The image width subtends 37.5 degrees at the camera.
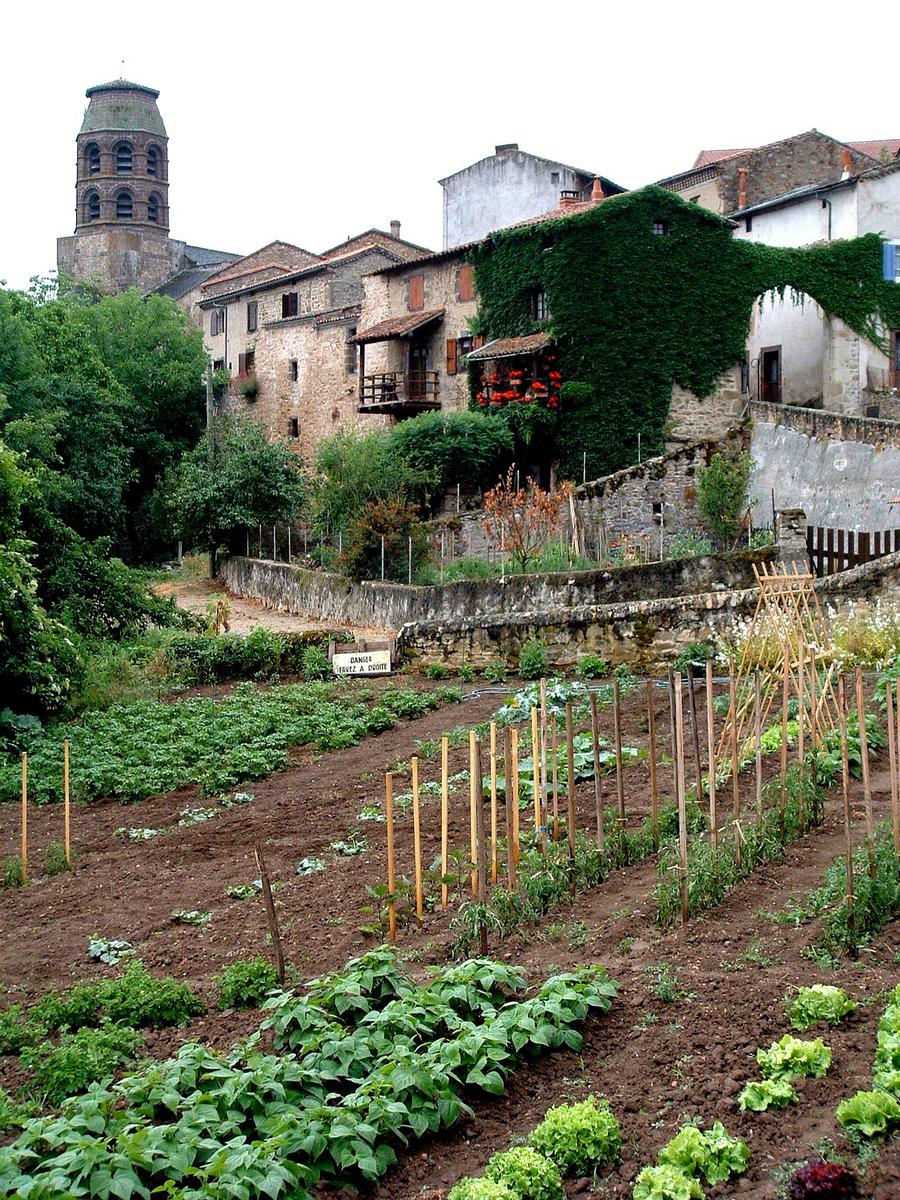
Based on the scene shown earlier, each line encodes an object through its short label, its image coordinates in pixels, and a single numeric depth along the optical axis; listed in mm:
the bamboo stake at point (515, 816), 8961
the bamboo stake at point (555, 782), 9595
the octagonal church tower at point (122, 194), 70625
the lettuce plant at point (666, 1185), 5324
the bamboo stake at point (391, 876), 8640
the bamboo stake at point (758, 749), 9137
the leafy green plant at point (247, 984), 7883
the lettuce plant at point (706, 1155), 5492
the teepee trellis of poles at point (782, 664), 11062
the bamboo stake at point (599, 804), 9273
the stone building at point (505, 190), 44094
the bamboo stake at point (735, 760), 8711
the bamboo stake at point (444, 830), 9172
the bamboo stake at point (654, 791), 9297
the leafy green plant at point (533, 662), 18328
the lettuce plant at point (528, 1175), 5488
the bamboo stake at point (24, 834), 11461
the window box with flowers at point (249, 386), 52375
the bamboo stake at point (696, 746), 9531
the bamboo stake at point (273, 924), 7941
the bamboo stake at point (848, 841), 7406
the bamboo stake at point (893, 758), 8313
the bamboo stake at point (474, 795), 8922
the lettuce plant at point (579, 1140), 5699
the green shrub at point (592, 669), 17609
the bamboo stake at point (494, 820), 9062
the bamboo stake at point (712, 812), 8586
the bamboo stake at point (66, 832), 11594
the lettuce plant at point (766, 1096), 5895
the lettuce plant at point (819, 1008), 6508
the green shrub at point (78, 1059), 6855
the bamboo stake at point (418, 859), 9055
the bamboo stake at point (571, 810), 9086
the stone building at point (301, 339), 48000
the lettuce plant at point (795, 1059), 6070
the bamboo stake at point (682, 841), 8047
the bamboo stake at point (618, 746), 9305
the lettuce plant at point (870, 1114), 5539
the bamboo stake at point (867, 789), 7840
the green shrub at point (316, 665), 20234
